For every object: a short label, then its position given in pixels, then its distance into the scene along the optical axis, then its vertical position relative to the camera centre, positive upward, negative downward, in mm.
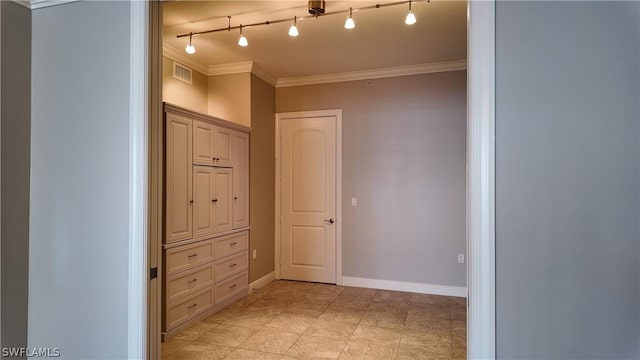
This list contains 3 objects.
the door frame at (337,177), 4863 +76
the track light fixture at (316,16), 2809 +1437
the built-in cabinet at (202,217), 3148 -349
